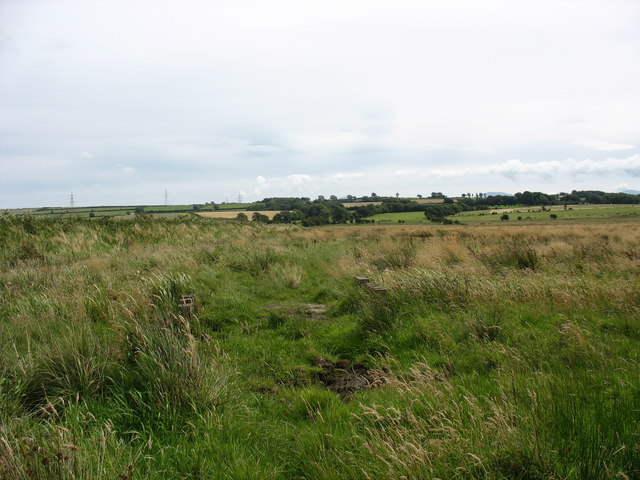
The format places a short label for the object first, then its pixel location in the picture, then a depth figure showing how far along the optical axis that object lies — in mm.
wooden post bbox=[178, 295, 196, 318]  6359
